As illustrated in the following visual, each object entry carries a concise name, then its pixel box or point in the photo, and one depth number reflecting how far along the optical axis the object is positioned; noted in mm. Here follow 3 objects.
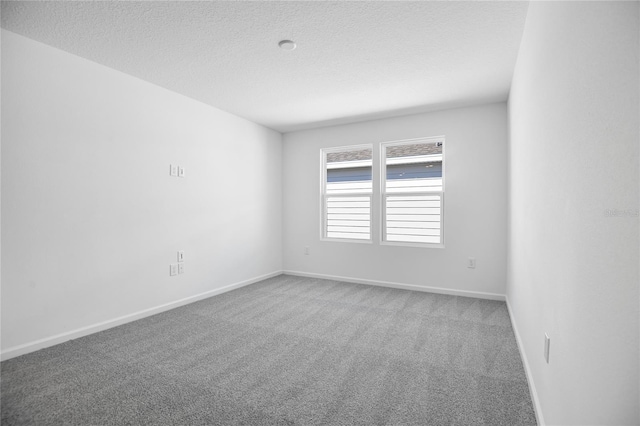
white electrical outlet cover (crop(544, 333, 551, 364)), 1449
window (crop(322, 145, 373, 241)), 4637
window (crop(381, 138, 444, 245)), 4176
